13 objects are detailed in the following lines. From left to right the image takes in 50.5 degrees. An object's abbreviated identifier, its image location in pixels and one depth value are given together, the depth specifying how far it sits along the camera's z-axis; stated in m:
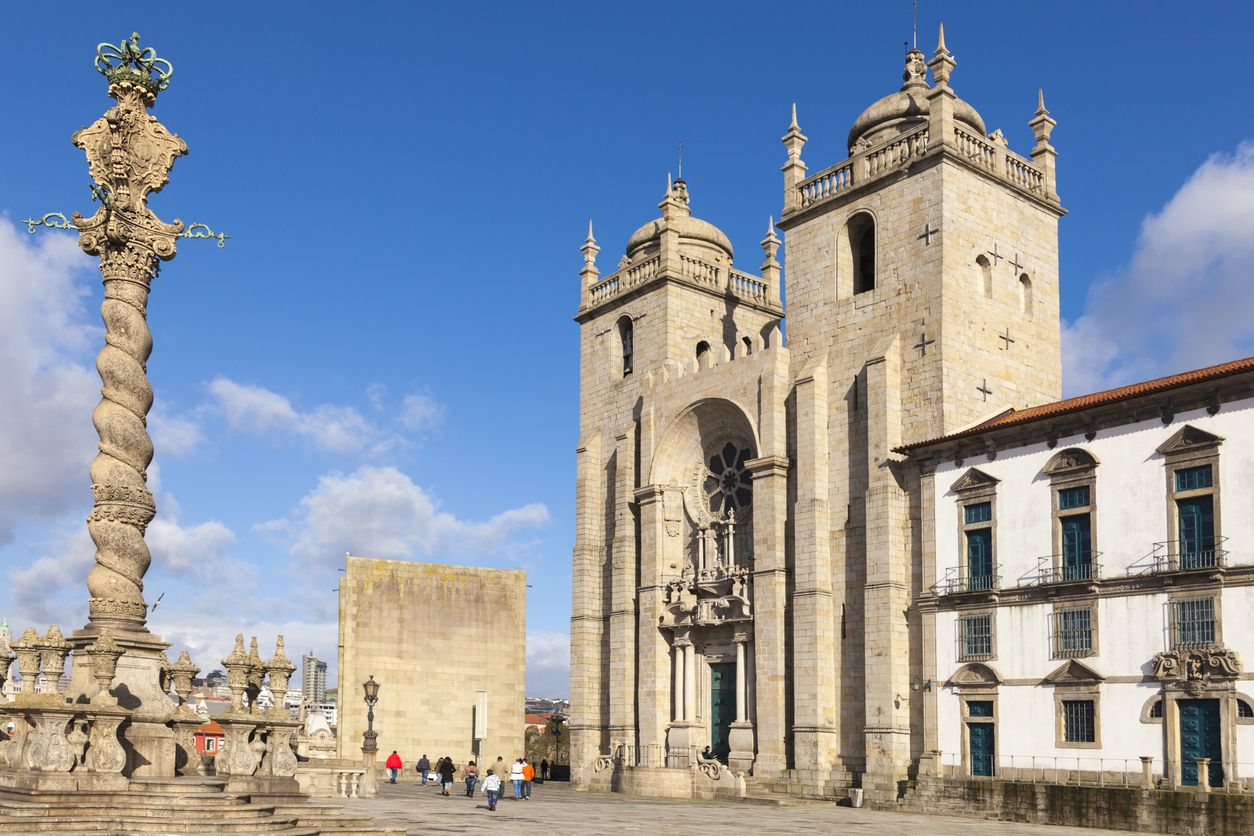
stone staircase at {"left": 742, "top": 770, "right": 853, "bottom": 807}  34.09
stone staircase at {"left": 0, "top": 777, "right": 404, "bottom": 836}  17.30
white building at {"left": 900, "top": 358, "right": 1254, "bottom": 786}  26.75
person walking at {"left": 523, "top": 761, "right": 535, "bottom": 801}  35.35
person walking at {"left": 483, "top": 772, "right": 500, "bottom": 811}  28.97
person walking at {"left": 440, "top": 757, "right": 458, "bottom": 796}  38.00
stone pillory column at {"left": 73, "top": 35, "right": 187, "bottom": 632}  20.94
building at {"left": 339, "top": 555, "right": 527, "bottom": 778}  46.94
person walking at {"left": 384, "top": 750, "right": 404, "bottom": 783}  42.88
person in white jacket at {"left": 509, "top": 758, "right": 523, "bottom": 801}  35.09
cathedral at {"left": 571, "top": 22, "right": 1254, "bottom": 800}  28.08
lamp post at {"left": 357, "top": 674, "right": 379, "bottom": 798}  32.50
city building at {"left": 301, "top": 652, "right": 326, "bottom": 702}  160.36
